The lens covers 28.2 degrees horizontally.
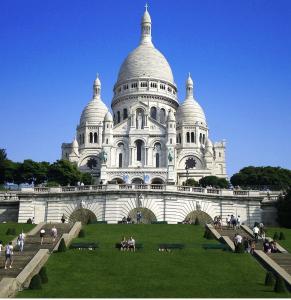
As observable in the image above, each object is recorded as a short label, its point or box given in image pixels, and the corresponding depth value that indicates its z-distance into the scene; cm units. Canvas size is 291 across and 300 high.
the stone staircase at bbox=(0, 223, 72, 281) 2472
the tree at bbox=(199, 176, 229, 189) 8732
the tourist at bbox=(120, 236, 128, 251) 3009
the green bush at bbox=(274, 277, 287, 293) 2157
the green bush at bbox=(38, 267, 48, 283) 2270
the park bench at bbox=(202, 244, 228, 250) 3085
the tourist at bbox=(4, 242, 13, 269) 2505
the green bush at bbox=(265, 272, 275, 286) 2291
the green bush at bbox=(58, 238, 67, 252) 2923
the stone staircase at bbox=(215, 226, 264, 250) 3603
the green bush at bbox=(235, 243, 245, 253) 2984
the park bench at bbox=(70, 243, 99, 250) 3019
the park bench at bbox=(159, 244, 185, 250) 3031
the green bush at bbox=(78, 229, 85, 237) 3525
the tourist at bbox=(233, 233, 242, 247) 3065
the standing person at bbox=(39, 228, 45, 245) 3219
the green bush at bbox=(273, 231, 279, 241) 3574
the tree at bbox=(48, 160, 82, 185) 8325
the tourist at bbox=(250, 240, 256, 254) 2982
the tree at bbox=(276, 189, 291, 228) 4684
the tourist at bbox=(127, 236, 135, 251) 2992
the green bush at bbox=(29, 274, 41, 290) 2195
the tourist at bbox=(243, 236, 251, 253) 3082
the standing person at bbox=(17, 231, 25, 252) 2914
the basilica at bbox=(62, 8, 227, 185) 10588
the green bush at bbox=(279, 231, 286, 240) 3587
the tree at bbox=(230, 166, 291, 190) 9019
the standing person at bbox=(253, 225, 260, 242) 3379
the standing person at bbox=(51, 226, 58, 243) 3322
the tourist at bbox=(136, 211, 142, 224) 4481
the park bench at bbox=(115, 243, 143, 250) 3068
